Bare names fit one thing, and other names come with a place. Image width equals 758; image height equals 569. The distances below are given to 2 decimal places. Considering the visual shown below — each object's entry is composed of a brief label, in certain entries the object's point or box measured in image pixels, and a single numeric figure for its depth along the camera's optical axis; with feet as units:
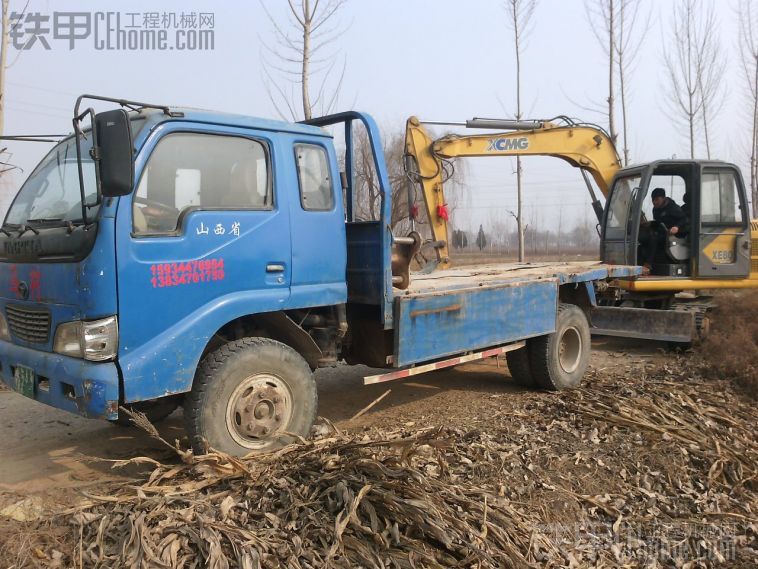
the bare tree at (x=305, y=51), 32.53
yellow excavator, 27.58
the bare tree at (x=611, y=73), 47.65
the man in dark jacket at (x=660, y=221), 29.66
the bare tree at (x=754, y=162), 62.18
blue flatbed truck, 11.53
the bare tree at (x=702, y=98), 58.90
